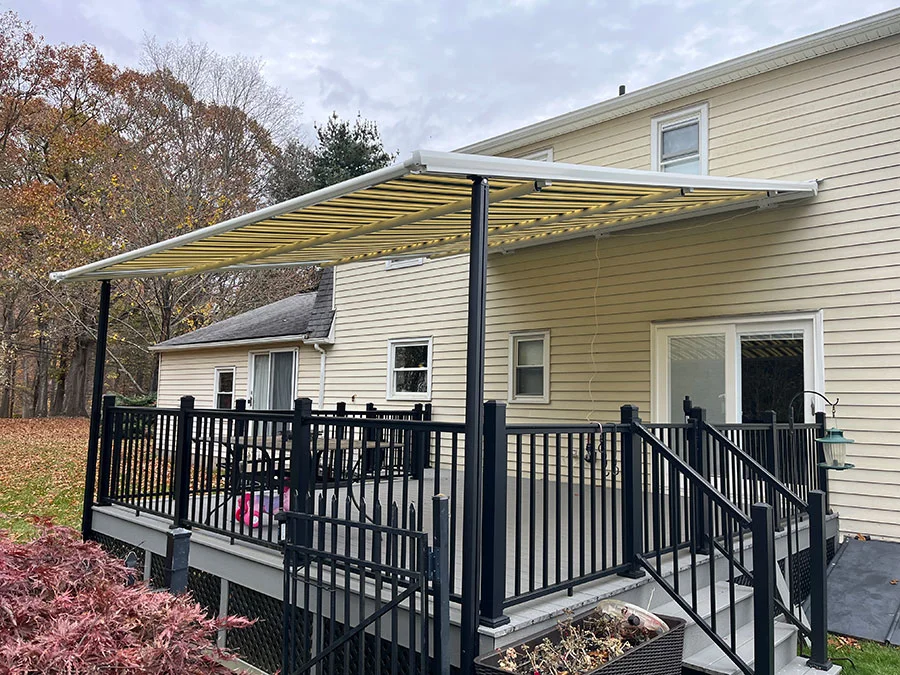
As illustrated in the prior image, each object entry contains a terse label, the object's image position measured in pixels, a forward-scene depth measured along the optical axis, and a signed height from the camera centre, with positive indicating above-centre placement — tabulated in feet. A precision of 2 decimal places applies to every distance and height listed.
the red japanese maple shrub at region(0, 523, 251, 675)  6.69 -2.92
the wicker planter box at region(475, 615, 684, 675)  9.11 -4.01
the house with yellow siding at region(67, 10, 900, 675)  10.68 +0.53
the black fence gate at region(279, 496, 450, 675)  9.46 -3.64
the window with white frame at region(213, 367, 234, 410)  49.69 -1.18
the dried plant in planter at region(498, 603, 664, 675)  9.18 -3.93
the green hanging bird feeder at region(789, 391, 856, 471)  18.35 -1.84
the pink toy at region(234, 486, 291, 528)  14.47 -3.27
